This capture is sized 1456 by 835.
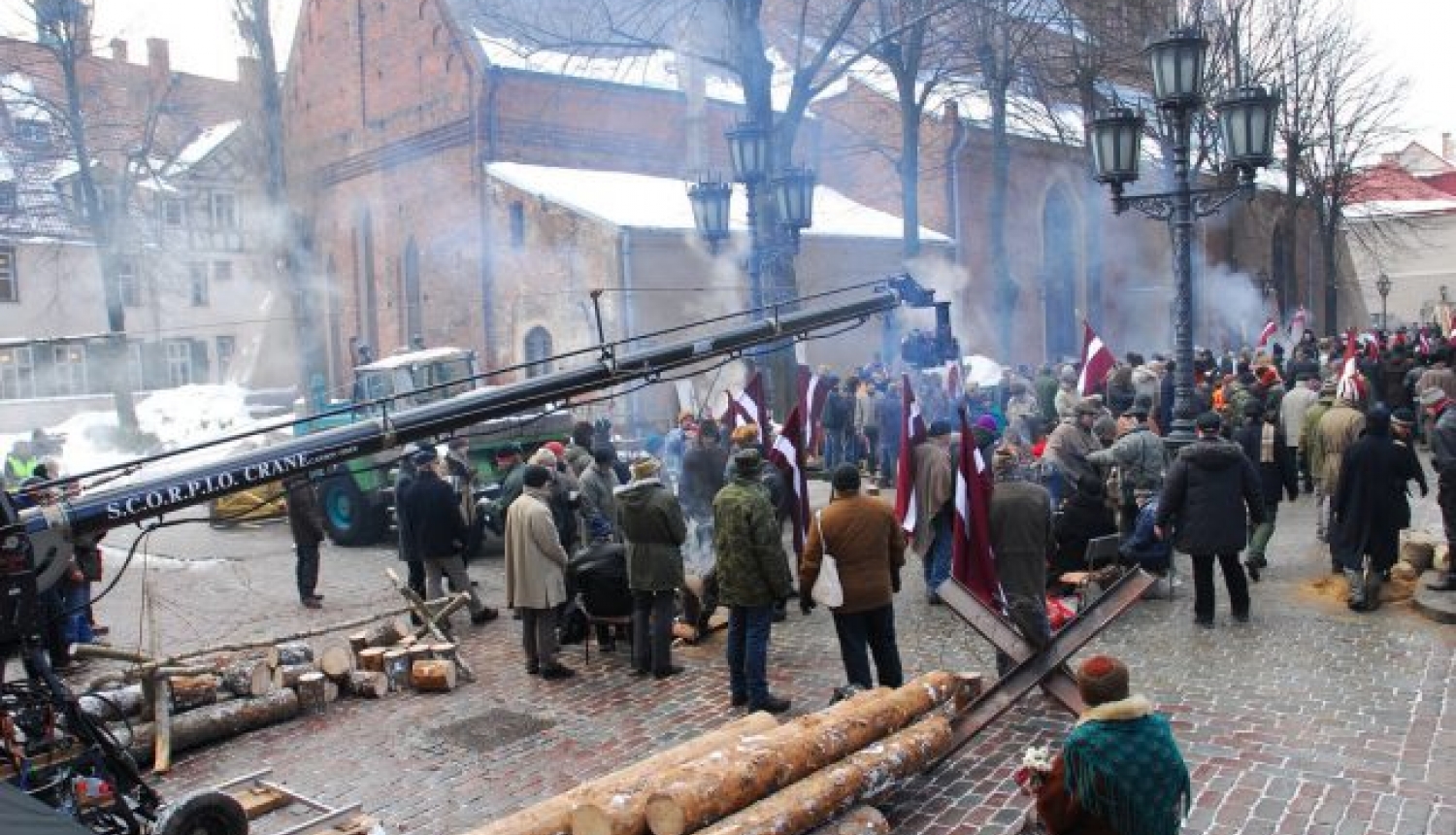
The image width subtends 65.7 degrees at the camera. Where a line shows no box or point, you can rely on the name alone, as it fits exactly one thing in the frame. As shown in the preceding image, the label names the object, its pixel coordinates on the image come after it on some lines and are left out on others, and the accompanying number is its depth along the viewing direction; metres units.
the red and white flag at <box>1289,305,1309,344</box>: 25.97
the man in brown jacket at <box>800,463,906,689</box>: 7.28
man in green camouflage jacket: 7.53
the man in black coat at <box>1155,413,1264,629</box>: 9.03
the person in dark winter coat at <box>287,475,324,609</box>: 11.38
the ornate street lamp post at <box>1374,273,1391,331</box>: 45.31
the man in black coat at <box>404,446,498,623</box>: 10.53
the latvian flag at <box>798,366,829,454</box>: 13.12
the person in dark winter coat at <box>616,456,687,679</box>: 8.56
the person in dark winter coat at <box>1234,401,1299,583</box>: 12.63
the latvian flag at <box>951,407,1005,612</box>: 8.23
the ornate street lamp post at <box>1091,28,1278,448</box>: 10.66
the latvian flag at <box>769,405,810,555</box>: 10.32
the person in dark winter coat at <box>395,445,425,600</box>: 10.87
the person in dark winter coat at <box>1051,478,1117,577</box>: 10.19
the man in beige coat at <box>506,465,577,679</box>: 8.88
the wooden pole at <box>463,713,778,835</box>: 4.98
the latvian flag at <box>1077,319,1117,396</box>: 12.36
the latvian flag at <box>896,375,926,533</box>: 9.73
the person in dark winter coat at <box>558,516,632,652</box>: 9.33
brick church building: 25.30
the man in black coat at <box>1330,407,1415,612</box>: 9.29
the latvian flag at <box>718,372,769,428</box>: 11.48
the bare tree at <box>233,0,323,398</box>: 26.52
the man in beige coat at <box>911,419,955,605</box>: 9.91
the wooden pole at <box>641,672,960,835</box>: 4.90
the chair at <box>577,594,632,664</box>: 9.34
